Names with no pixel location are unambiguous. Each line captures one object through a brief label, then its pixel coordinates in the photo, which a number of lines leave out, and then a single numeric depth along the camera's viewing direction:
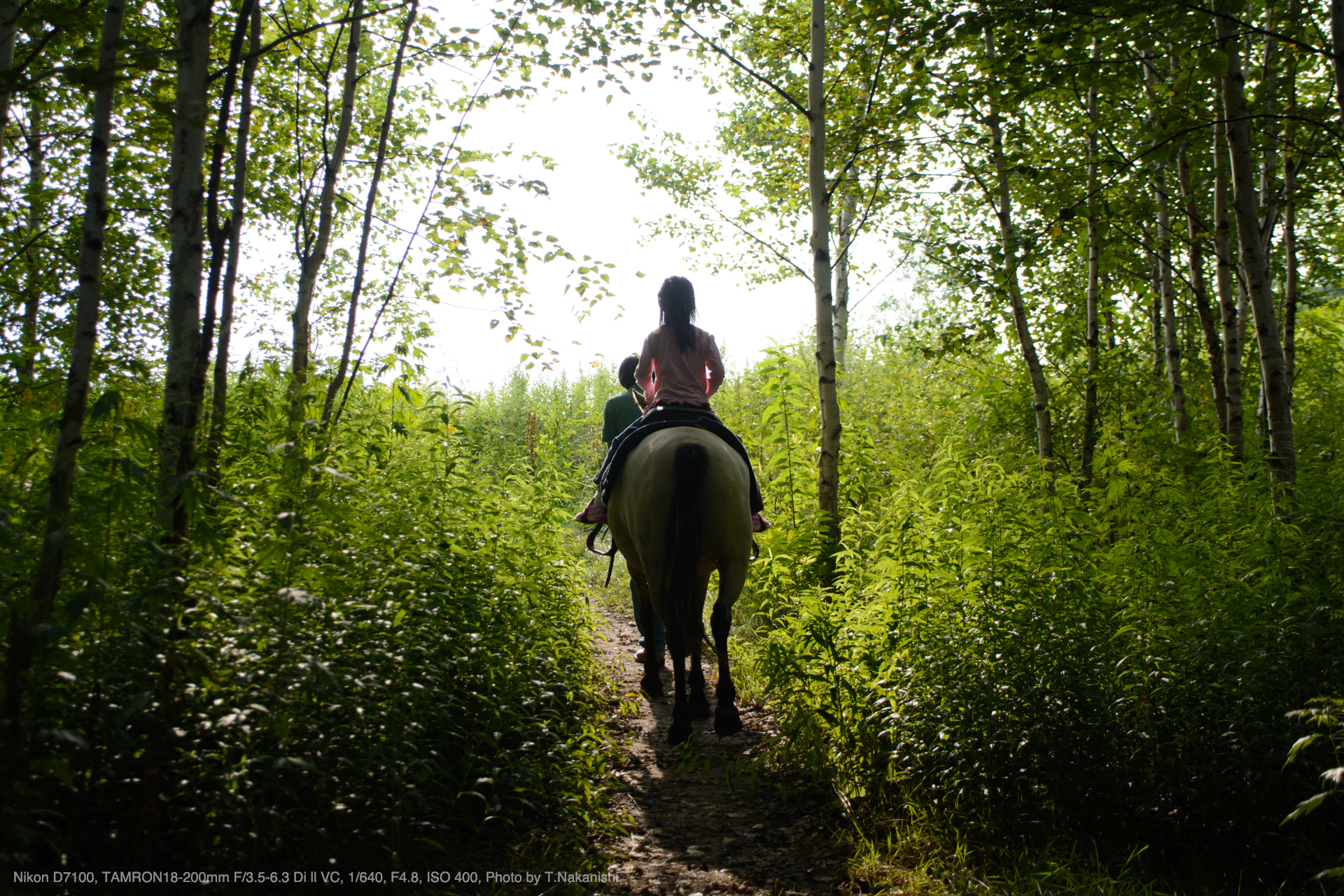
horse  4.37
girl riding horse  5.24
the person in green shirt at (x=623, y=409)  6.70
